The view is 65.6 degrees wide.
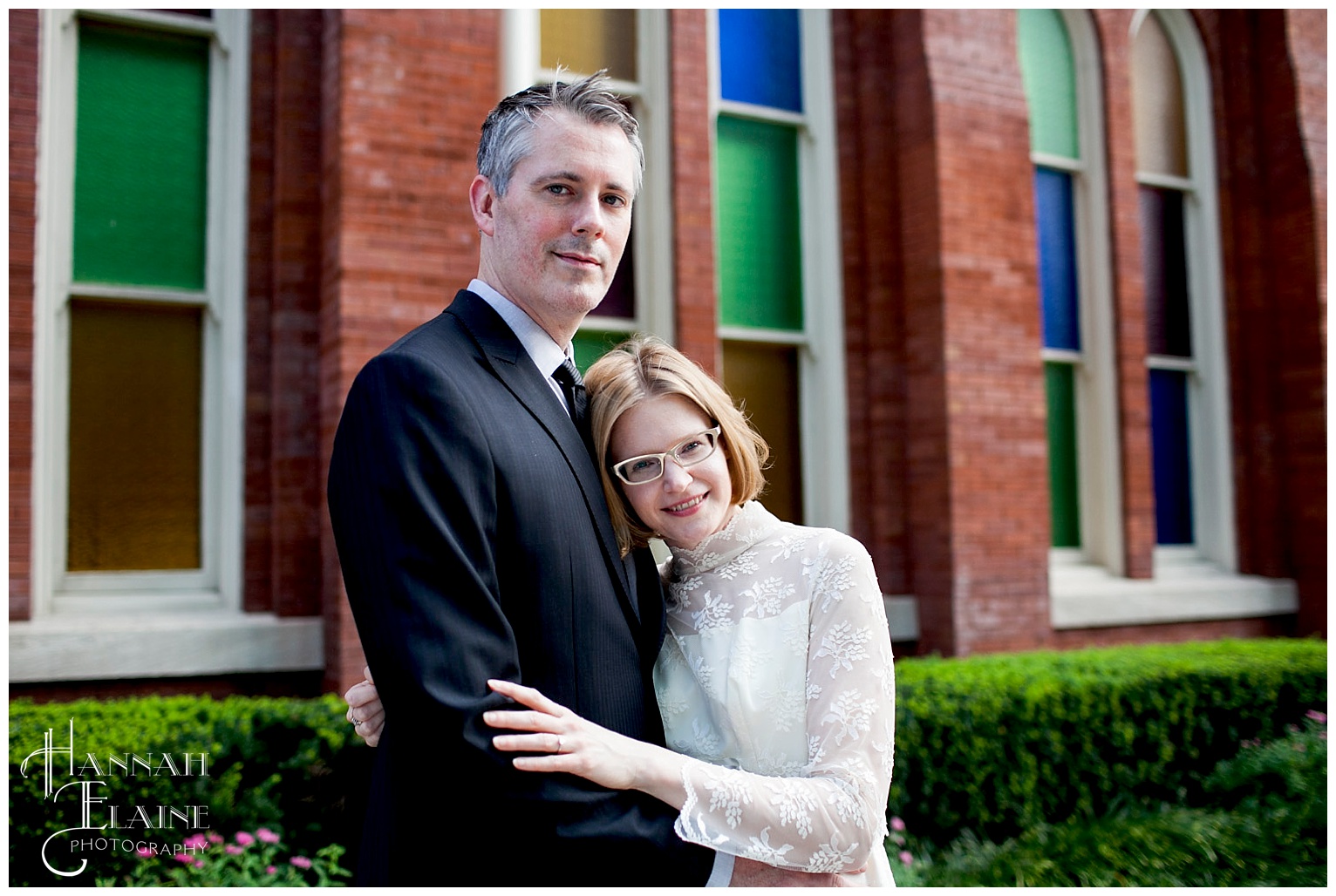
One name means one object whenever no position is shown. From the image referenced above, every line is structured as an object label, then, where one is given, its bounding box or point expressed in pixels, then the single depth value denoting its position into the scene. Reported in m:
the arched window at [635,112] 6.43
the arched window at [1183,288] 9.01
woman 1.74
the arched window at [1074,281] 8.18
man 1.52
